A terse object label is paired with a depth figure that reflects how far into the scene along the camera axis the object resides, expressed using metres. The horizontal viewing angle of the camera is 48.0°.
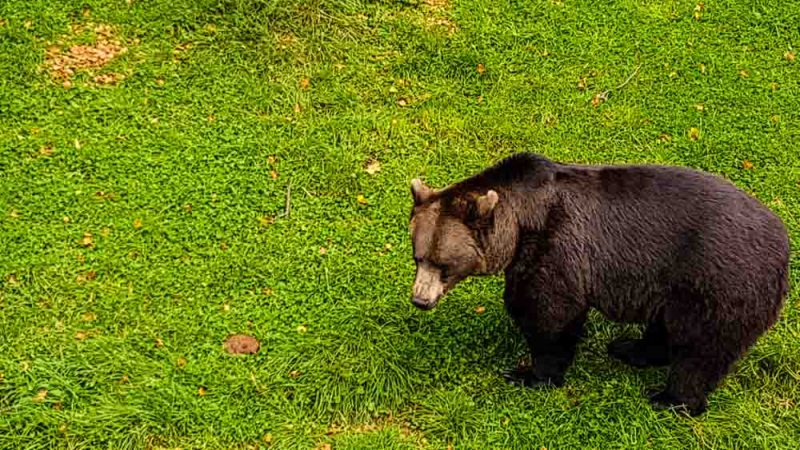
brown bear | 5.25
